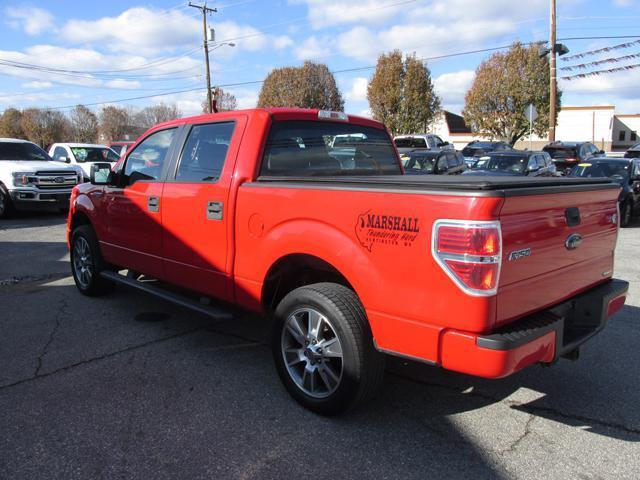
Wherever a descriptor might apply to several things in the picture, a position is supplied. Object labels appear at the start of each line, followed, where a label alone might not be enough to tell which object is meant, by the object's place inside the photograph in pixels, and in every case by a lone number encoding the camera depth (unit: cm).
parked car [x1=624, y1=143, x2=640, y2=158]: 2500
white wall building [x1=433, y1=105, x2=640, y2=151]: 6008
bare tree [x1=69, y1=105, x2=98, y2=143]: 6806
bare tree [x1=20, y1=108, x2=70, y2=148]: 6612
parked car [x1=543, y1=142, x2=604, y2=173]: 2112
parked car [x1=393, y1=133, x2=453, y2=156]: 2275
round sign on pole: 2030
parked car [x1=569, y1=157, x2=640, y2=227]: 1179
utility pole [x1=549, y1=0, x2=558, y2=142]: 2334
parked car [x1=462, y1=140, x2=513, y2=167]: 2921
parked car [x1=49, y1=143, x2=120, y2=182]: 1720
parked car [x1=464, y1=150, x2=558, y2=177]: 1343
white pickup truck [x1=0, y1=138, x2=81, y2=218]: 1244
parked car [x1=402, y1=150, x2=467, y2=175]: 1441
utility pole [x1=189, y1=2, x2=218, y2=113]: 3631
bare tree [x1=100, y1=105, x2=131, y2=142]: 7131
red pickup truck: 251
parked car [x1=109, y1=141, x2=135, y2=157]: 2457
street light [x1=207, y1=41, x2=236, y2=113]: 3540
